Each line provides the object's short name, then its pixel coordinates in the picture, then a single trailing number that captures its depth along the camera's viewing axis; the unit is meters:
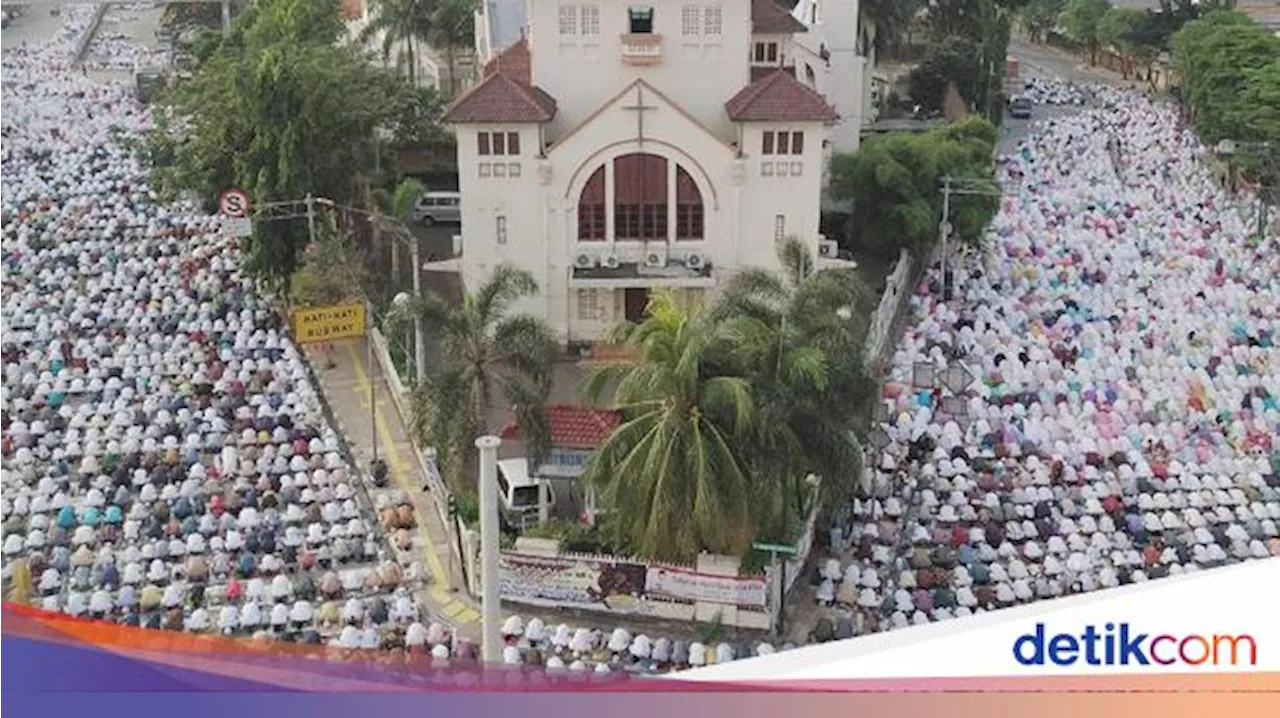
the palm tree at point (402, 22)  71.12
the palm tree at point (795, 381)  29.05
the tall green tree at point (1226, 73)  73.25
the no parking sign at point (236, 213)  44.38
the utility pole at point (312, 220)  45.56
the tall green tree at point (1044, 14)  126.69
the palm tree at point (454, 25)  70.38
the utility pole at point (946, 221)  50.59
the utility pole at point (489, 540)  22.48
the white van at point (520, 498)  32.81
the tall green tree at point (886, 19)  81.00
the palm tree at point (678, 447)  27.89
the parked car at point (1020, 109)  91.88
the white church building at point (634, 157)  42.81
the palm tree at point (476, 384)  31.64
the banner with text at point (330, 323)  37.69
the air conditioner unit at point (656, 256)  44.00
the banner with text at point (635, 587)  29.86
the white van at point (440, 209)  59.56
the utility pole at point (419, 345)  34.47
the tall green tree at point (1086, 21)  113.62
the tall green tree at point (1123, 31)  105.50
